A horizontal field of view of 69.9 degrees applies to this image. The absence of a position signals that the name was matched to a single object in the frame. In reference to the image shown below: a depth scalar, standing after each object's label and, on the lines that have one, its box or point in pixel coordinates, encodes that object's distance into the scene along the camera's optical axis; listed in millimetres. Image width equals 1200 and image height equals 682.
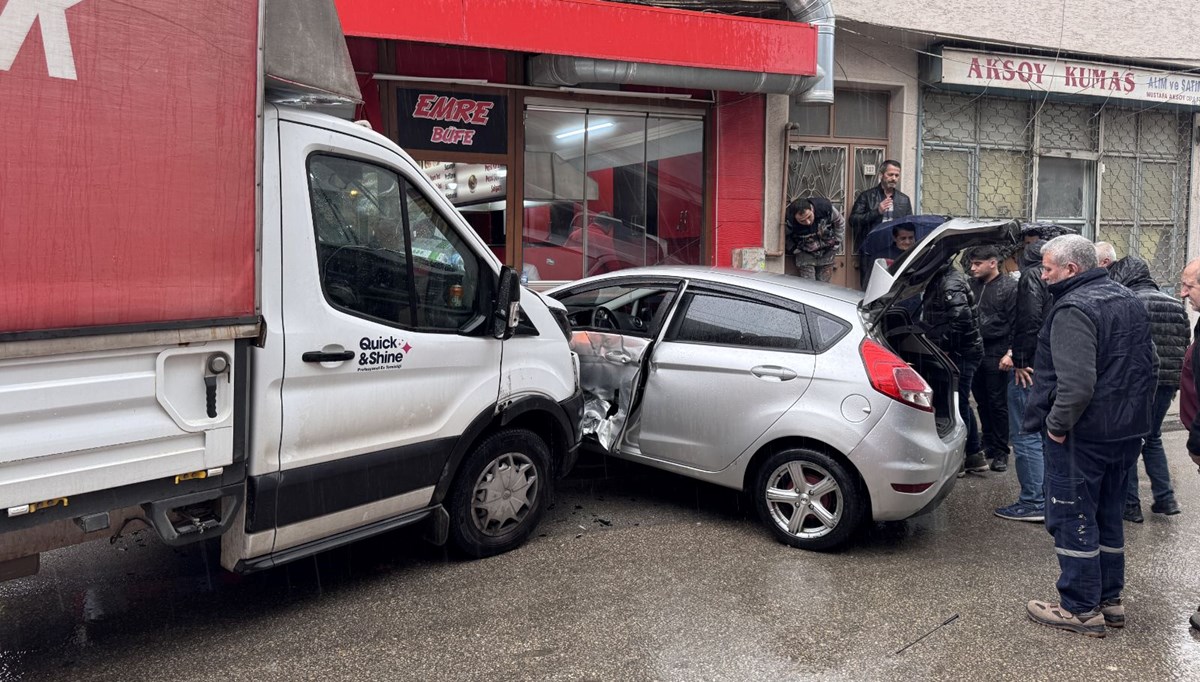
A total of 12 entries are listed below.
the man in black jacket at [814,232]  10117
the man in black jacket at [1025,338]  5871
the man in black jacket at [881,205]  10336
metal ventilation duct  8562
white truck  2801
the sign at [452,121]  8898
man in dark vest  3834
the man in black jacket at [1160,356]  5555
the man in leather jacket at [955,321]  6188
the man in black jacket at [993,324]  6273
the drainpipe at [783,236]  10414
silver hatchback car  4652
